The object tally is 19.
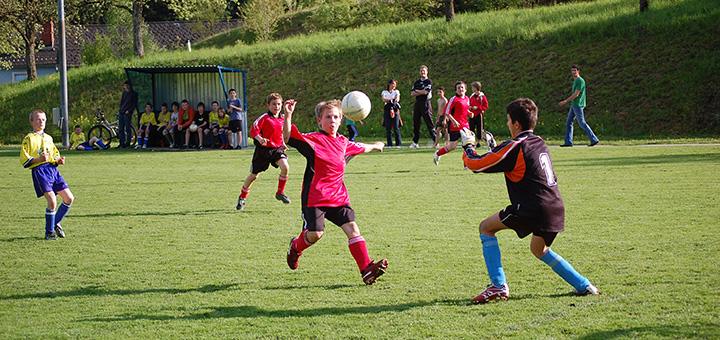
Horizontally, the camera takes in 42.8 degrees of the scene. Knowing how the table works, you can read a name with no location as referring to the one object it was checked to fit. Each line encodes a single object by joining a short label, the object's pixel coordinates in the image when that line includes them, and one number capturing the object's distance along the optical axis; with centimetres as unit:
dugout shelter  2923
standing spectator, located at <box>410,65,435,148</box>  2514
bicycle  2978
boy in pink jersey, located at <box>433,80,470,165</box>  2022
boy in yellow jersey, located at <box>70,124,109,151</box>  2914
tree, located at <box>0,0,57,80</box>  4550
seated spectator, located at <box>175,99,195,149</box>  2760
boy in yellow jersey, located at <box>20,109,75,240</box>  1072
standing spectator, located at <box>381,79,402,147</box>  2572
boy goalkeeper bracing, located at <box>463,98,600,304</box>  684
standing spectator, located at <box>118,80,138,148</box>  2911
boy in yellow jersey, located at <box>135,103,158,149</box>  2852
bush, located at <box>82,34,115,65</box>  5553
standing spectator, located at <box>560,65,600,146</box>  2297
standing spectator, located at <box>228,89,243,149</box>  2664
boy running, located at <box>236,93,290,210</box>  1327
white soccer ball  928
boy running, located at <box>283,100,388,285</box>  790
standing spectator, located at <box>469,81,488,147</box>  2377
